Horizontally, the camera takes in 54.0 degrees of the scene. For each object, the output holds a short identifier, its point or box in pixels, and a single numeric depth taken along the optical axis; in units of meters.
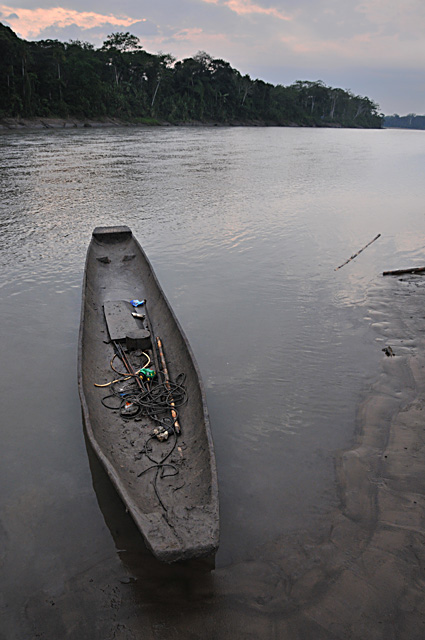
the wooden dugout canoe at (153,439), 2.99
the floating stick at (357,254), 10.17
